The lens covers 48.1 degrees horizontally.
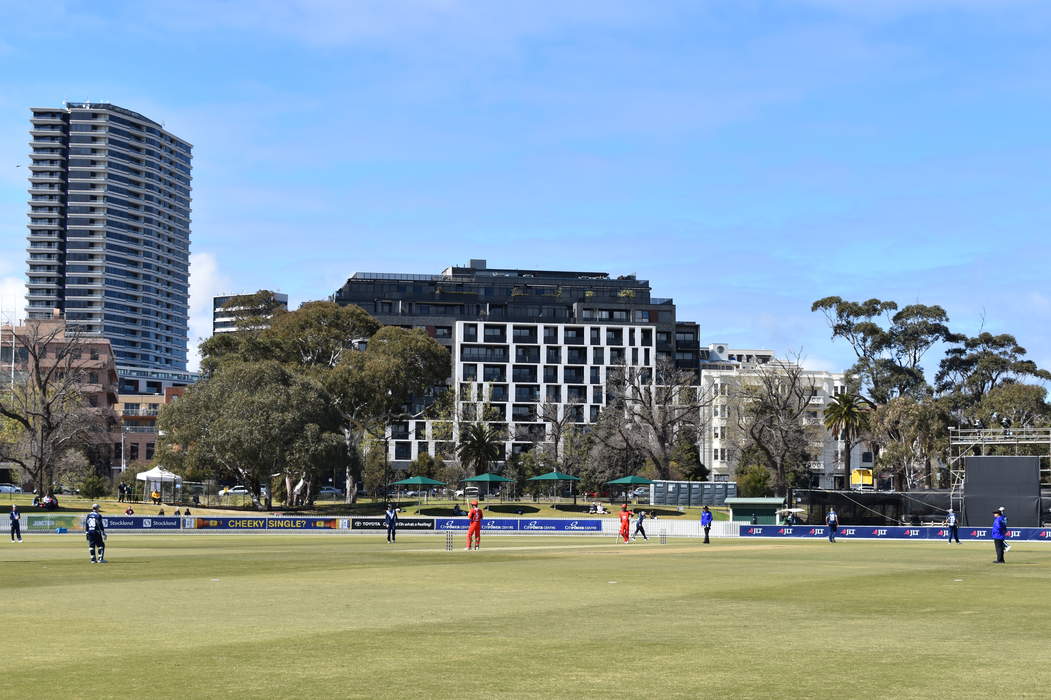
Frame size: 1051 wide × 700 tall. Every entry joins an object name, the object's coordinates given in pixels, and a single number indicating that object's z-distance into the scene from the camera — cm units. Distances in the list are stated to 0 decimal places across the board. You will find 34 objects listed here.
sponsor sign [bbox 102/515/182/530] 7200
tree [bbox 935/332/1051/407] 13888
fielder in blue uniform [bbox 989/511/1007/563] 4091
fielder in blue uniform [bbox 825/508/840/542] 6576
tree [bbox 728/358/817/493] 11675
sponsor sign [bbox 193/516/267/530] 7544
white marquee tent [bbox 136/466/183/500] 9920
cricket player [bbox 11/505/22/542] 5821
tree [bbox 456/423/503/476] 12531
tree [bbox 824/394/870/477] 11950
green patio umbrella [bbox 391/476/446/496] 10164
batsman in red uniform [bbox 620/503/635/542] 6106
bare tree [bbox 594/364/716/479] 12219
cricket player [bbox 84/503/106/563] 3700
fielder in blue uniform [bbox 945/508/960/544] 6550
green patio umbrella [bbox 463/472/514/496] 10226
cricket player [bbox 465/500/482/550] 4666
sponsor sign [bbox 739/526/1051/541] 7225
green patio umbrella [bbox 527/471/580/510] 10119
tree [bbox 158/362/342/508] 9612
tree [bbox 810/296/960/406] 13988
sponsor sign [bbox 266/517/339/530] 7531
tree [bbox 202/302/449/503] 11381
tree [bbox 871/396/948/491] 12225
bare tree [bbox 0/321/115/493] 10362
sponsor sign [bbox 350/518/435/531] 7500
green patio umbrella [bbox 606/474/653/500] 10091
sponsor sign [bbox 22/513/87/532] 7006
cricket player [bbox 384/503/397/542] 5809
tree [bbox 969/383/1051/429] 12344
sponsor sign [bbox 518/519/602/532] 7819
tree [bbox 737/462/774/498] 12175
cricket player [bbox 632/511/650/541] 6378
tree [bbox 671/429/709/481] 13088
